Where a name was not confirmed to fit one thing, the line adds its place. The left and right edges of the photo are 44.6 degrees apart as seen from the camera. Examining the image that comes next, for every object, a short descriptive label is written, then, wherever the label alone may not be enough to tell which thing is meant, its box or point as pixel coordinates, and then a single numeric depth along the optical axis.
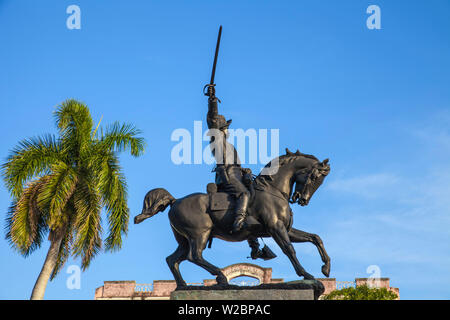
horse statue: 9.73
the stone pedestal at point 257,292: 8.90
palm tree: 15.62
